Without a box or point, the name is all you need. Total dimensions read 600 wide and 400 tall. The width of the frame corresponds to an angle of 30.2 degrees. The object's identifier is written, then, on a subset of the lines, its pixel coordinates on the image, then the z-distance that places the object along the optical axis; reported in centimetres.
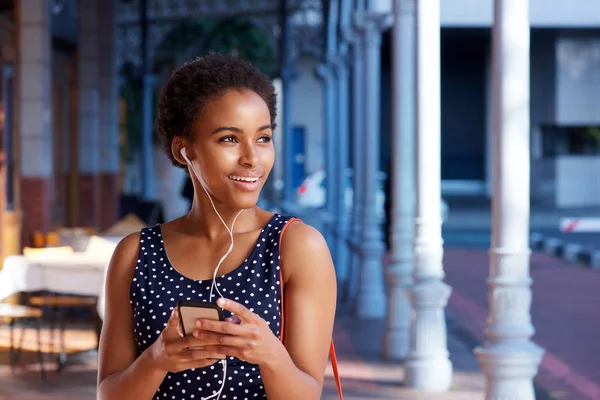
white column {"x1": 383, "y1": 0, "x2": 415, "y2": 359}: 853
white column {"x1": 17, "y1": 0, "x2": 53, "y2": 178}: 1266
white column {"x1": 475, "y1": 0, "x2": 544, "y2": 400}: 522
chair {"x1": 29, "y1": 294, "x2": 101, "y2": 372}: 792
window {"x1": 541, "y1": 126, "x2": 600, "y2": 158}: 3181
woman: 207
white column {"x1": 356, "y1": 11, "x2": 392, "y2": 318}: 1092
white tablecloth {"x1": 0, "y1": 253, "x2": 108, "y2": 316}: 771
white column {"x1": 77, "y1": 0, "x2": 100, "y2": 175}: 1792
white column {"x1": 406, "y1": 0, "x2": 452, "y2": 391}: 721
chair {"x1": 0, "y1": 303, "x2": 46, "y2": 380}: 759
